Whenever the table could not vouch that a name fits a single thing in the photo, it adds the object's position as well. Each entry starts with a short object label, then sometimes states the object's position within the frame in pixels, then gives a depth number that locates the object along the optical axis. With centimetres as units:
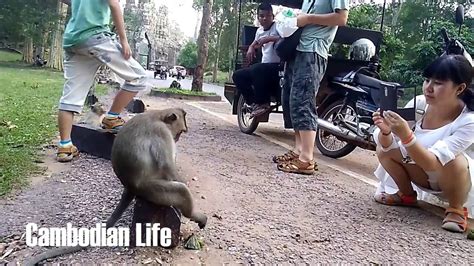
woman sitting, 265
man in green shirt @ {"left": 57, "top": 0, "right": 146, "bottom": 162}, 357
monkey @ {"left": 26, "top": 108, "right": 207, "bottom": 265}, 200
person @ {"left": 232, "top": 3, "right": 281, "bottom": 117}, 545
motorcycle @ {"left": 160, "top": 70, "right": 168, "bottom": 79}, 2748
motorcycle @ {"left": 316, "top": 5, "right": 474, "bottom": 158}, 459
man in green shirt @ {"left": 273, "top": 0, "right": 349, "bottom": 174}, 391
